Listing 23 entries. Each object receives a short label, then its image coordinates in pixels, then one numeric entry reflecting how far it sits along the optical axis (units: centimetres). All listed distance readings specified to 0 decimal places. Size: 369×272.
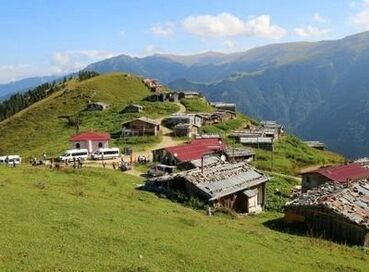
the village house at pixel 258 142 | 10744
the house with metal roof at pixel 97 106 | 14300
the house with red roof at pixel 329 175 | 6638
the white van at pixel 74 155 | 8141
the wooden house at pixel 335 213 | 4312
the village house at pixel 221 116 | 13038
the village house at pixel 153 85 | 17365
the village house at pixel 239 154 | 8706
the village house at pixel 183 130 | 10975
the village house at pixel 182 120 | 11625
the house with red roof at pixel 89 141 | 8838
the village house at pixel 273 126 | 13168
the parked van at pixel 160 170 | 6650
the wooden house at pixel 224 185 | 5234
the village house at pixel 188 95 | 15600
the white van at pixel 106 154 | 8481
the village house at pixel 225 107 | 16088
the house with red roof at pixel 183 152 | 7521
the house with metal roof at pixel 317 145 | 13920
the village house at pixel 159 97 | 15088
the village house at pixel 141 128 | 10919
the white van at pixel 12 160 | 7625
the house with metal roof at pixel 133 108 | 13142
